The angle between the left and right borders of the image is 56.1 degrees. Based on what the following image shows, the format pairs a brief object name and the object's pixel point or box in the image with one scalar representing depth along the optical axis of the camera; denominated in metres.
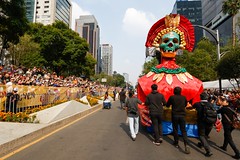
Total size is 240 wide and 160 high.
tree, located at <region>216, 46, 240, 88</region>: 19.52
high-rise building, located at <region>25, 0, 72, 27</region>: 99.29
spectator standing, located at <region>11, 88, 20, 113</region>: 11.05
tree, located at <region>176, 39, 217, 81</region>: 28.78
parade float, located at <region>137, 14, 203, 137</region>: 7.49
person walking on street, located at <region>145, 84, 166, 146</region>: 6.64
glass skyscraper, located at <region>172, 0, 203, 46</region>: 110.38
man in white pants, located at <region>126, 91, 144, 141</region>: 7.27
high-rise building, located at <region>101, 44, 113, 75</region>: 190.00
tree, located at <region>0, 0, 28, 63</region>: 14.78
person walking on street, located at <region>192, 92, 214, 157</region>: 5.59
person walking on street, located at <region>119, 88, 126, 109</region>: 18.45
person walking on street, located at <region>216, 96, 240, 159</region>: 5.90
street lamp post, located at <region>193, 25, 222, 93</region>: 16.34
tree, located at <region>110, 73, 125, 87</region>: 112.47
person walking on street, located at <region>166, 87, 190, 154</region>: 6.14
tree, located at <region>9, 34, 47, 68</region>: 36.19
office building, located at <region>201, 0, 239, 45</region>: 63.17
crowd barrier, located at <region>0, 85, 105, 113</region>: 11.07
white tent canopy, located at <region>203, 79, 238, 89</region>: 24.20
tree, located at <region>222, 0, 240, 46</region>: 26.16
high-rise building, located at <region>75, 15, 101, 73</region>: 157.62
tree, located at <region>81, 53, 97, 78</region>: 42.31
